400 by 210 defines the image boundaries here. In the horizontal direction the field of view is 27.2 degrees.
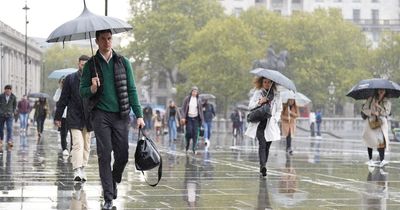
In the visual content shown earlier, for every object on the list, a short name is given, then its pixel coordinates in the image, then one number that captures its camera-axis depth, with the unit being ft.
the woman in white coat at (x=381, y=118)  59.11
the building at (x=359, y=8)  417.90
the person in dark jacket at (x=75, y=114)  43.74
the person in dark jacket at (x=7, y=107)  76.84
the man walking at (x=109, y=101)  31.30
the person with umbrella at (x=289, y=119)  79.56
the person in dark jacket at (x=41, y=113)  103.76
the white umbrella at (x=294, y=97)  85.71
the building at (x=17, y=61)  363.56
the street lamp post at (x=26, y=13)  256.19
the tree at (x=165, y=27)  298.35
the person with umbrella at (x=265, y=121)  48.93
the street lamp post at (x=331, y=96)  226.38
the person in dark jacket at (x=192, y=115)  75.77
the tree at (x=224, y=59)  263.70
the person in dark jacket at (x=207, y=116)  99.30
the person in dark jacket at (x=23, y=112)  124.78
